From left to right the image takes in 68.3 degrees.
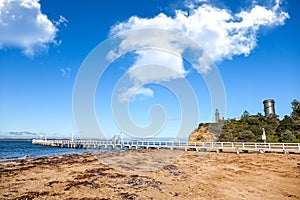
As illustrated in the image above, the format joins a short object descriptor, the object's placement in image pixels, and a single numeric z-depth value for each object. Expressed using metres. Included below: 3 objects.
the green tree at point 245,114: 59.72
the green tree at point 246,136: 40.57
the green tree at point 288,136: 34.34
